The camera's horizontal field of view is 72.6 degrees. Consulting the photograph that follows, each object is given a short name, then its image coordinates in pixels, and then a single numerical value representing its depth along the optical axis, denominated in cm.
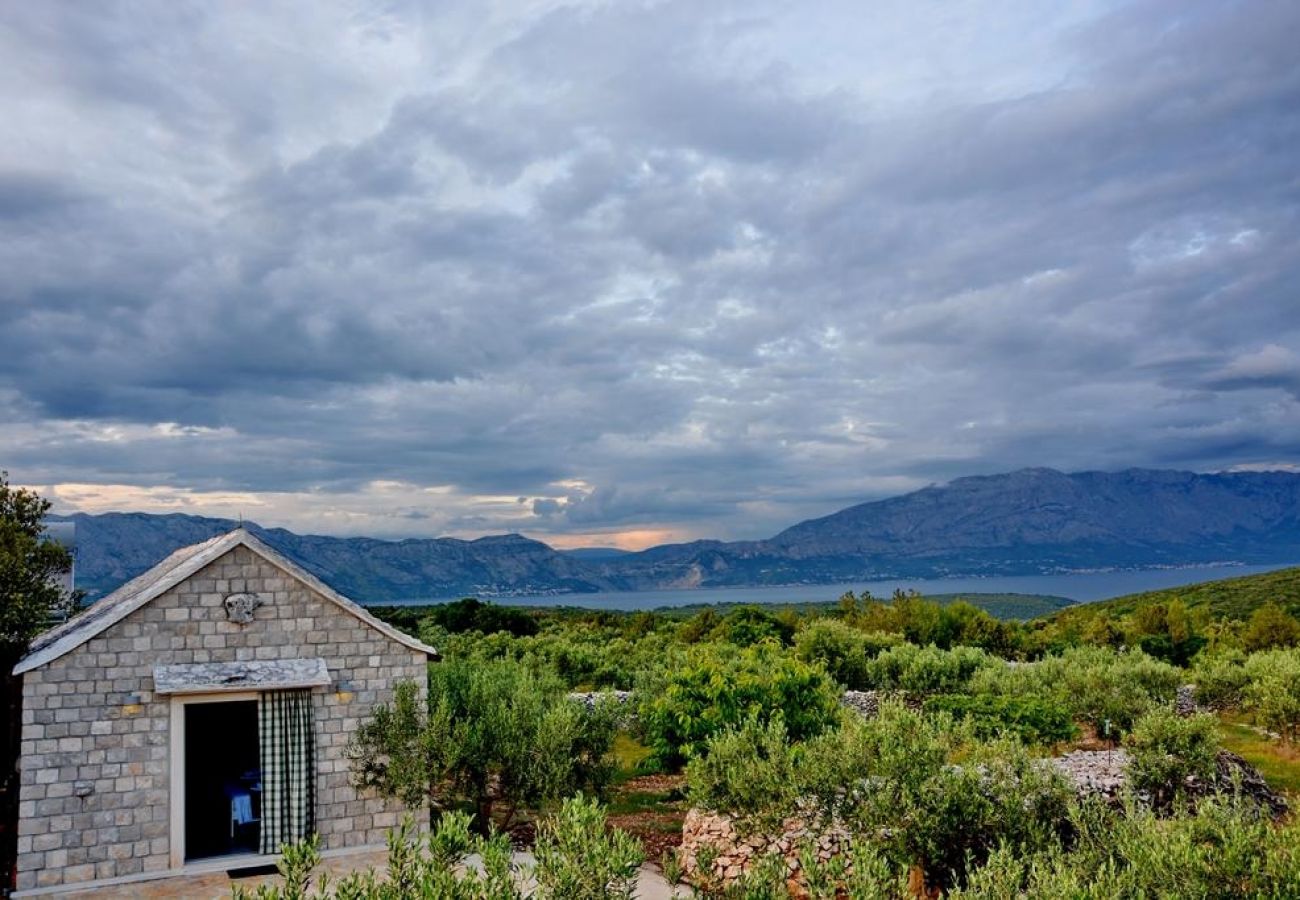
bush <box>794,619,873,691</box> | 3200
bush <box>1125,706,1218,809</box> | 1352
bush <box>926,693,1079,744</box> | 2034
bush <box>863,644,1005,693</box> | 2939
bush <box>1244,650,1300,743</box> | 2145
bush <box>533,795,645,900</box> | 669
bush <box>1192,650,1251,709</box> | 2628
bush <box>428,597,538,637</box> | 5206
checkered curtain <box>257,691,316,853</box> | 1402
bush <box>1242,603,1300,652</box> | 3631
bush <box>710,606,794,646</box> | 3800
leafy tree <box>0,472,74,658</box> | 1689
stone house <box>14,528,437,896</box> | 1284
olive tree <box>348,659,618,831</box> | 1413
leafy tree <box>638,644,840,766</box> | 1756
